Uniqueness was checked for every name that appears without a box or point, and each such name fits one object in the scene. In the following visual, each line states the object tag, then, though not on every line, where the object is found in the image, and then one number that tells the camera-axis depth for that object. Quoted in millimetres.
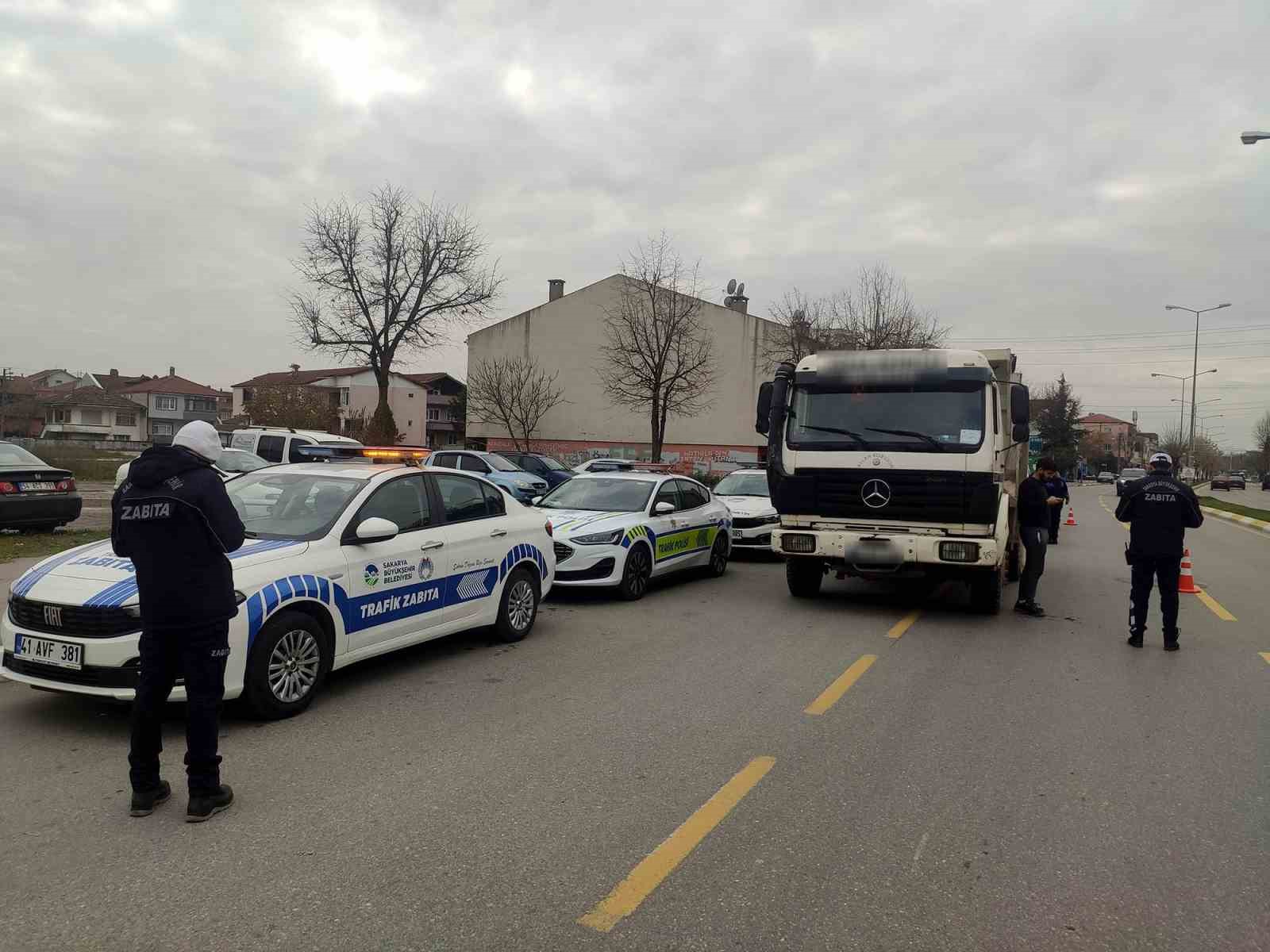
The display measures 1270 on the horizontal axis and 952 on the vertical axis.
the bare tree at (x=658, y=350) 37531
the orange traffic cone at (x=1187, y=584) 12352
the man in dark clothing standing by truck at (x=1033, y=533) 10016
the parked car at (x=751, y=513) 14766
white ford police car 10289
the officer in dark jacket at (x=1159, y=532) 8227
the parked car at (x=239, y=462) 17406
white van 19484
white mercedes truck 9086
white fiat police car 5008
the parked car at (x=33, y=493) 12953
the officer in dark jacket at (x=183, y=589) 3953
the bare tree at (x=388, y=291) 41219
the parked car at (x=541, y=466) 27844
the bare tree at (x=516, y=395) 52062
